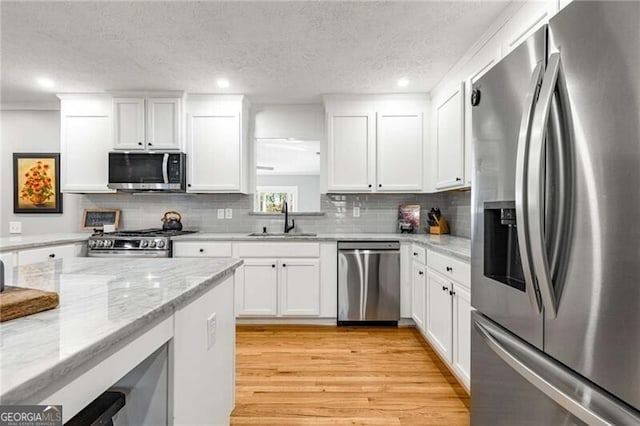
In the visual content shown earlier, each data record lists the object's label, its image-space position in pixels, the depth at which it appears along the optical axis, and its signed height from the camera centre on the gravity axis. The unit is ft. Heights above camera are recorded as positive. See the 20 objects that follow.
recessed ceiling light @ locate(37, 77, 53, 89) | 10.41 +4.03
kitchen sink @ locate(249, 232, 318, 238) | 11.53 -0.76
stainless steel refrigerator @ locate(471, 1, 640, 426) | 2.36 -0.04
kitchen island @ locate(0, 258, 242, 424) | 1.87 -0.82
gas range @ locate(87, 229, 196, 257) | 10.29 -1.01
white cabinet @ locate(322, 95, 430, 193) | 11.60 +2.36
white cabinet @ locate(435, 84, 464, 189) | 8.84 +2.08
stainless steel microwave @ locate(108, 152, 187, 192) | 11.22 +1.38
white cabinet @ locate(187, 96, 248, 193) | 11.62 +2.36
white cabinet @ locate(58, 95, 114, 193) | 11.58 +2.38
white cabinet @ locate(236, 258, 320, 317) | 10.77 -2.35
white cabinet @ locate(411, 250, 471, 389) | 6.56 -2.16
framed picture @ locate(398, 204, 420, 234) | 12.26 -0.21
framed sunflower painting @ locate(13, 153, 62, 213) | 12.59 +1.06
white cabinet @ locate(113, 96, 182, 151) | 11.32 +2.95
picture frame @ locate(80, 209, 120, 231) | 12.63 -0.23
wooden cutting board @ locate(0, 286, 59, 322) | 2.40 -0.67
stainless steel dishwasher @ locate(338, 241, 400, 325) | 10.59 -2.08
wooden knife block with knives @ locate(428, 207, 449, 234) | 11.78 -0.33
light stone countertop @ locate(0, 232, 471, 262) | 8.38 -0.78
